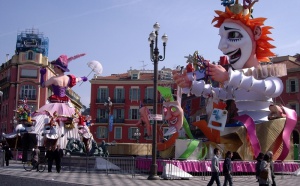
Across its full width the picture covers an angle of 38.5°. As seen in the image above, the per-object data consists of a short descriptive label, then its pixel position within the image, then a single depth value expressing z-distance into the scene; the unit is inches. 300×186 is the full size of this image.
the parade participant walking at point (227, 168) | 532.7
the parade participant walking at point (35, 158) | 809.9
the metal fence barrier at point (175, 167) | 734.5
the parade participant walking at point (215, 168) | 533.3
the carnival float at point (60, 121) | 1134.4
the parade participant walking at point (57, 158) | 776.9
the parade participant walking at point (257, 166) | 517.3
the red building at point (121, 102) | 2372.0
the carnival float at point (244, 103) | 797.2
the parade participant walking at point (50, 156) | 773.3
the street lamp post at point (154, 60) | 674.2
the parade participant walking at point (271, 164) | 492.7
